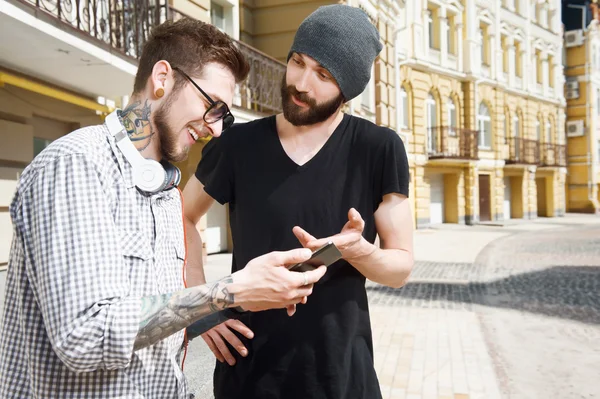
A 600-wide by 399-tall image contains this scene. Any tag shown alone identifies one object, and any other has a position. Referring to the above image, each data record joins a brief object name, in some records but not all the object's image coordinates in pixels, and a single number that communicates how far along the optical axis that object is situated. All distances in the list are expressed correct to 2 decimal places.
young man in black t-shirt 1.66
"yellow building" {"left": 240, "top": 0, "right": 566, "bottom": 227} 19.94
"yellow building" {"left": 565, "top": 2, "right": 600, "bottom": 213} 35.72
